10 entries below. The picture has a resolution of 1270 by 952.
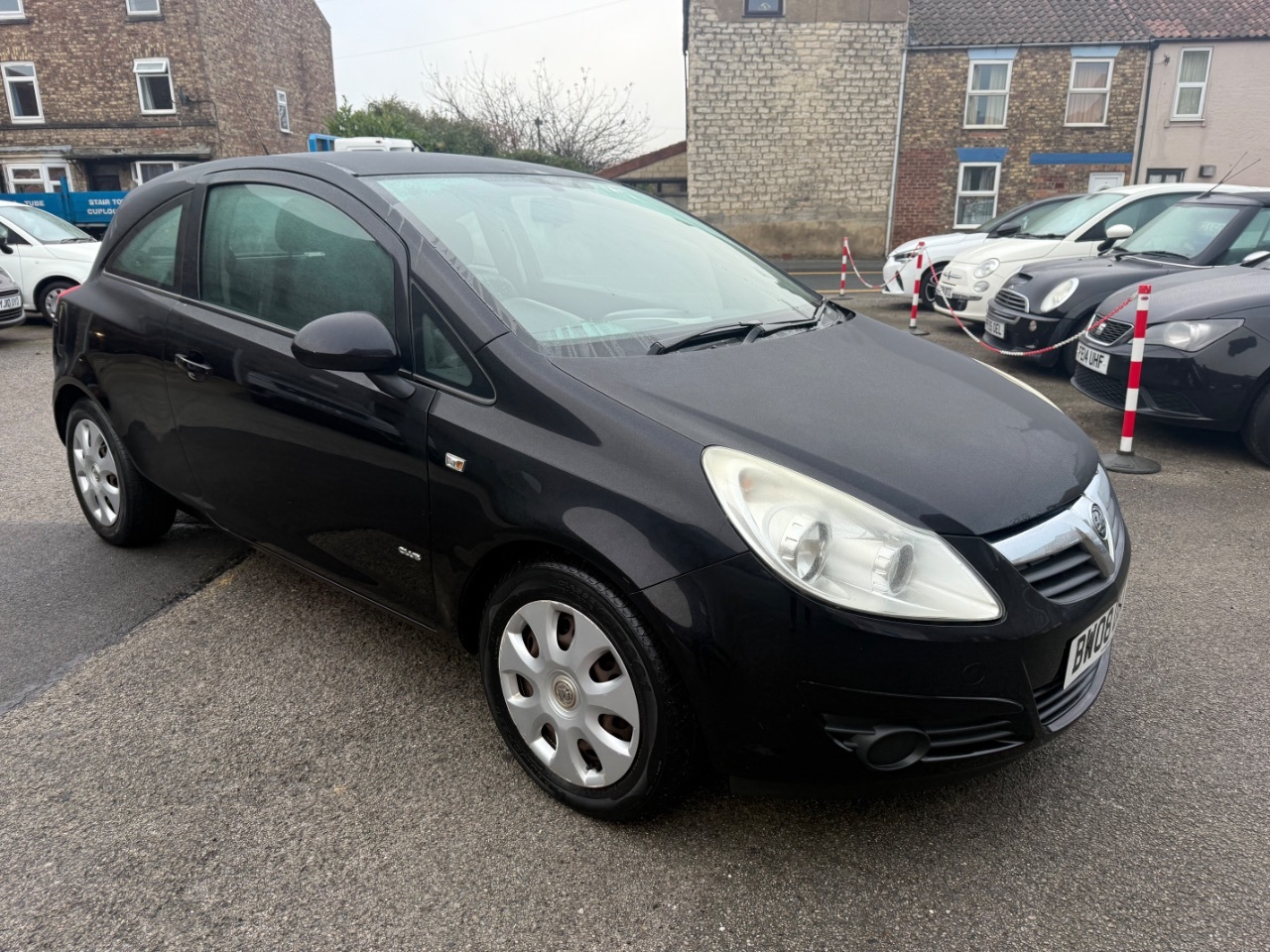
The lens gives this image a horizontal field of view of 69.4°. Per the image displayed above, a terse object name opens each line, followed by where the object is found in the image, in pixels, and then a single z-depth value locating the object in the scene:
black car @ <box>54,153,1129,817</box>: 1.92
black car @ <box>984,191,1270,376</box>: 6.86
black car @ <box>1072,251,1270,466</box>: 5.04
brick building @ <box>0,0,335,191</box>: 25.81
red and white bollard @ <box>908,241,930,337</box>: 10.26
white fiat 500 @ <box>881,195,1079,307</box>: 11.16
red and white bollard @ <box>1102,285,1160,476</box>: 5.12
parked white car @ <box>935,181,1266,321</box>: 9.26
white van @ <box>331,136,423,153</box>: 19.39
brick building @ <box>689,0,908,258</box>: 22.61
